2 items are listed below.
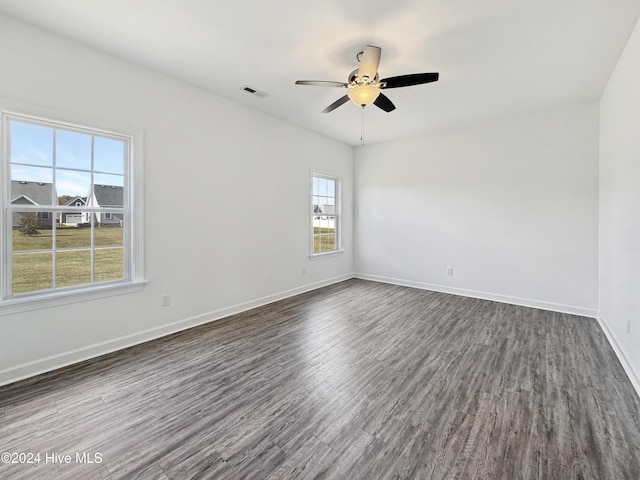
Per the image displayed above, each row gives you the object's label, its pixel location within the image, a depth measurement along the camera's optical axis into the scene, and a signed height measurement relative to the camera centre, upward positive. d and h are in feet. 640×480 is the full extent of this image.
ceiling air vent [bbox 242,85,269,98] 11.44 +6.32
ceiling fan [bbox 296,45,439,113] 8.05 +4.91
